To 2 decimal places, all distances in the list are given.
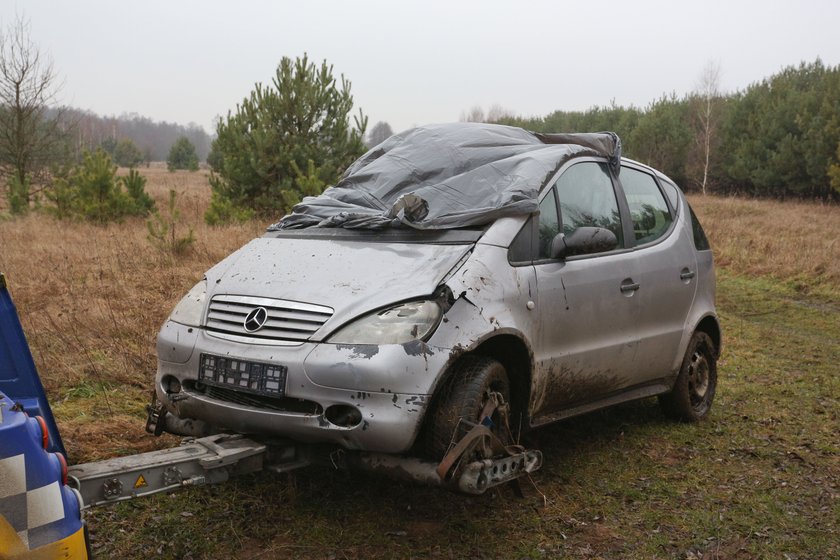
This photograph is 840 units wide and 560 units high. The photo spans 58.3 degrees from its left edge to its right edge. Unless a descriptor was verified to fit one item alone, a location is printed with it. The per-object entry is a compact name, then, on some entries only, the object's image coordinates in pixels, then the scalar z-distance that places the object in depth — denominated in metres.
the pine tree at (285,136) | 14.47
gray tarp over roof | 3.90
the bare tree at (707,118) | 40.72
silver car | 3.17
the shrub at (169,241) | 10.70
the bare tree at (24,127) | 19.86
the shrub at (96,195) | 15.30
